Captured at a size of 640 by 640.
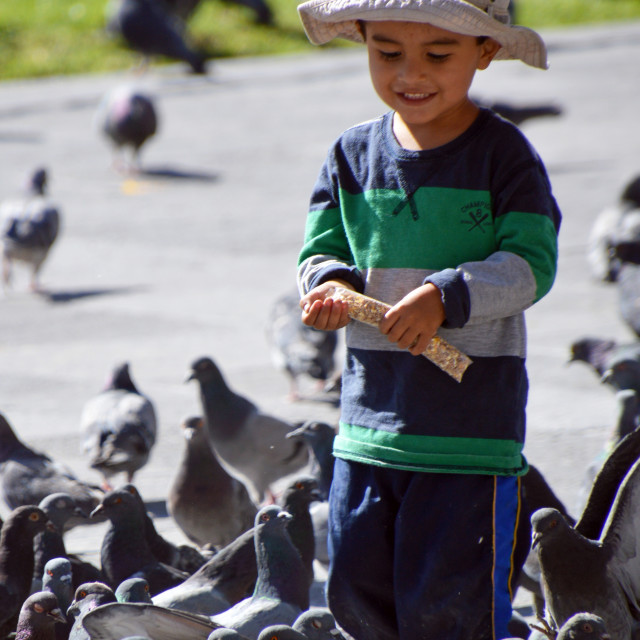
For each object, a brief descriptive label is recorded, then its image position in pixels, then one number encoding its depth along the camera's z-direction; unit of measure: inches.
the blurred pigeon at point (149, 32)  1520.7
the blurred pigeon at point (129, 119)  1139.9
